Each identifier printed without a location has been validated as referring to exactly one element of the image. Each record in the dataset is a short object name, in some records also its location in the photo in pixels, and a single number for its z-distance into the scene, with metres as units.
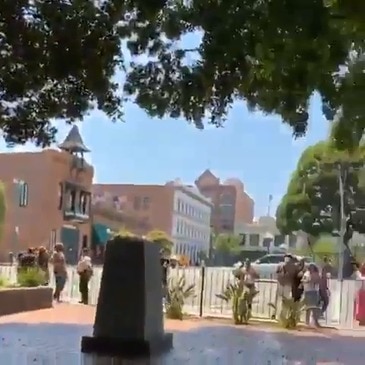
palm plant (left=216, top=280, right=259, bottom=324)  10.77
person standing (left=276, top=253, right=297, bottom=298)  11.13
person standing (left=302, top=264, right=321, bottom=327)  10.80
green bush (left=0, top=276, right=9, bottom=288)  11.73
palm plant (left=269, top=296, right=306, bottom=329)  10.34
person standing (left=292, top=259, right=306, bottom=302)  10.80
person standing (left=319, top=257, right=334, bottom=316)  11.05
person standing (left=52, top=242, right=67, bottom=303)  12.21
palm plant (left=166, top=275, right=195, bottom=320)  10.96
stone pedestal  5.98
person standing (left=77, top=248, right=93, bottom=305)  12.02
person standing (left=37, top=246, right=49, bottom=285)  12.26
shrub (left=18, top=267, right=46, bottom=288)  12.16
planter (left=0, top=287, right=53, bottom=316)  10.95
